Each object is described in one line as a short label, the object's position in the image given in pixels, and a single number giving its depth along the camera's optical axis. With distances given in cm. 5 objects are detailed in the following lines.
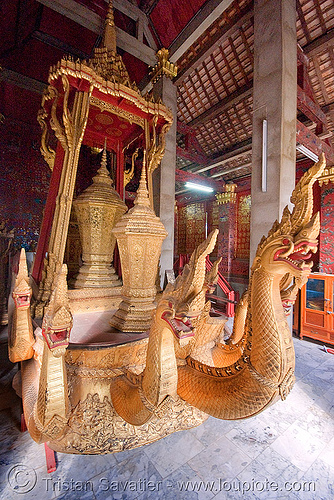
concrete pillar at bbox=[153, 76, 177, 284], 561
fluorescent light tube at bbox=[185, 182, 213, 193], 825
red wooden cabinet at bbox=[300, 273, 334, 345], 538
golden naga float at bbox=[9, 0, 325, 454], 141
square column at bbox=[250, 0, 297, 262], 340
